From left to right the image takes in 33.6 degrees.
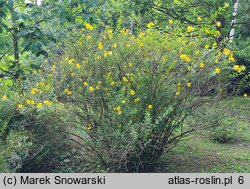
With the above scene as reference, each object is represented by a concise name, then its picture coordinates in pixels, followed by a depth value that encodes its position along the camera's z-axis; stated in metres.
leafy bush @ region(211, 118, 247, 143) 6.23
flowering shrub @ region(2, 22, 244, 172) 4.71
